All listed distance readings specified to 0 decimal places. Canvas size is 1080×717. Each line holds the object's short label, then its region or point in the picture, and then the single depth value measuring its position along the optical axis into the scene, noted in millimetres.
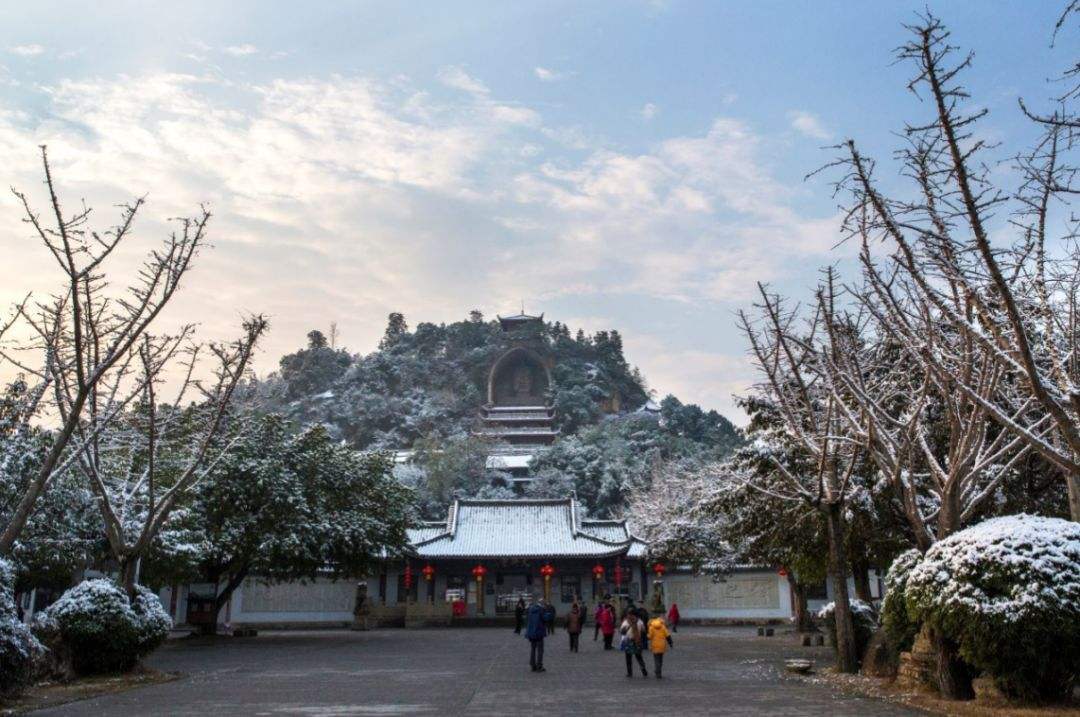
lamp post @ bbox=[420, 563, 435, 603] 42812
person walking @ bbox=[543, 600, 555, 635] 31930
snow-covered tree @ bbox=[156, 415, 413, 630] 27109
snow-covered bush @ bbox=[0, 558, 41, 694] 10742
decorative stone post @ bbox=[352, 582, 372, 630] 41678
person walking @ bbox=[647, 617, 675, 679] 15117
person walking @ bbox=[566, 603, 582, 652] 23311
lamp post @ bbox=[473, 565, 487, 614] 42969
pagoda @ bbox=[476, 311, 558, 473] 102188
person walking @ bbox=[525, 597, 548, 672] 16641
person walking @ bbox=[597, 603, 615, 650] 23906
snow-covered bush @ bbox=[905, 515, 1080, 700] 9602
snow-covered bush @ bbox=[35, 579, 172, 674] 14125
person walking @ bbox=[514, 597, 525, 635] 31441
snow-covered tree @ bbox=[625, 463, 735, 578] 35375
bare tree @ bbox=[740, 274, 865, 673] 14484
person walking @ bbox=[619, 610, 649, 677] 15125
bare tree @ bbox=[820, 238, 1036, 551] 10344
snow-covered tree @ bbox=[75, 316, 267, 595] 14086
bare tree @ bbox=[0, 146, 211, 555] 10688
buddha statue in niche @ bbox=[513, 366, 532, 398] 108562
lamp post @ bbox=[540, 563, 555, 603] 41875
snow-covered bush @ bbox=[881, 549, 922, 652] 12570
